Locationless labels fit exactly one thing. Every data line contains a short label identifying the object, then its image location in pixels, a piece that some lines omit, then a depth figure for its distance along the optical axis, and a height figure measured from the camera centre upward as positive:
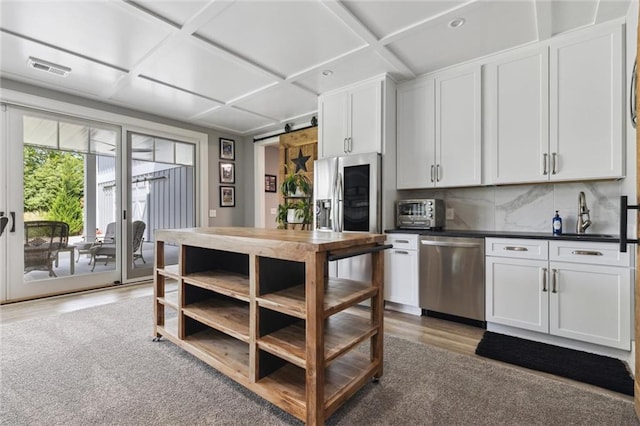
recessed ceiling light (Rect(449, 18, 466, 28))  2.40 +1.50
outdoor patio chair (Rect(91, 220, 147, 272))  4.26 -0.52
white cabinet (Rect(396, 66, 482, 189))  3.05 +0.85
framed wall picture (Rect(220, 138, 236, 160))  5.71 +1.19
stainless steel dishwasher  2.79 -0.64
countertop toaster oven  3.23 -0.04
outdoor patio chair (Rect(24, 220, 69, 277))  3.68 -0.38
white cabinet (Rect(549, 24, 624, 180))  2.39 +0.86
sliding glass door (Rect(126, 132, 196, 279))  4.57 +0.34
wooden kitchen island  1.43 -0.65
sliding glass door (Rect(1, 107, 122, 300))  3.56 +0.15
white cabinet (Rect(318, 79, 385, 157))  3.40 +1.08
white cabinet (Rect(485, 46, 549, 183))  2.70 +0.87
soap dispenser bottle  2.68 -0.14
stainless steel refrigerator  3.33 +0.14
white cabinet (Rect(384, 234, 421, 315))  3.14 -0.65
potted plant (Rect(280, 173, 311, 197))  4.64 +0.39
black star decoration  5.01 +0.82
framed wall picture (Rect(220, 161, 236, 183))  5.71 +0.74
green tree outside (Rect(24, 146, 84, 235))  3.68 +0.35
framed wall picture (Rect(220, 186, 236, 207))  5.70 +0.29
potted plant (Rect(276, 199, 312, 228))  4.53 -0.03
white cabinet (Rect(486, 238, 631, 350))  2.20 -0.63
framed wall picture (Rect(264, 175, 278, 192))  6.42 +0.61
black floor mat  1.94 -1.09
